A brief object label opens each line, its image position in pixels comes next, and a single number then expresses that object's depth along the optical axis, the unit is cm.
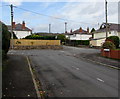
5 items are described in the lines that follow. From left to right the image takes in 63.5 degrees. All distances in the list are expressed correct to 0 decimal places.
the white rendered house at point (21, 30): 3594
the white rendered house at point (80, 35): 4004
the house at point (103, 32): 2577
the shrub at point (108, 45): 1213
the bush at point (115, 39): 1776
